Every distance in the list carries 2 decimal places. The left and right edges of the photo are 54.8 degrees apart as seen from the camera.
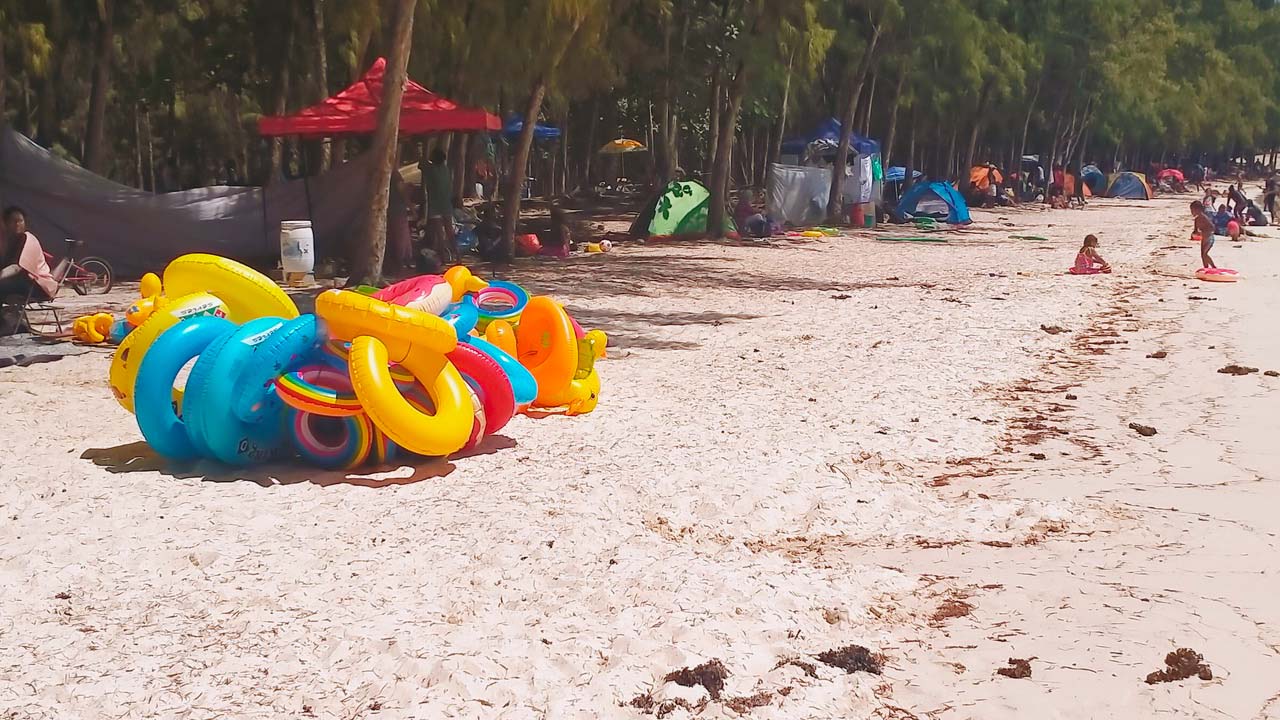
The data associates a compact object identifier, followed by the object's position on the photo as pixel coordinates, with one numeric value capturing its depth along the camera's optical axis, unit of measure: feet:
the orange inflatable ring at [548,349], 27.58
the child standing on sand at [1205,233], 62.49
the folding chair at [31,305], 37.22
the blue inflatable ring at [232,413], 21.76
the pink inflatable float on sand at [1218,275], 58.18
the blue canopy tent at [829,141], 108.88
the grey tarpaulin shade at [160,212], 50.93
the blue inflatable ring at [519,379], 25.61
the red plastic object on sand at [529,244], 67.36
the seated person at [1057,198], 148.87
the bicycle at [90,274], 47.78
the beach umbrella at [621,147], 142.72
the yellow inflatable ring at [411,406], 21.35
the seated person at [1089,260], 61.87
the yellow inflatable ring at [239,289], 26.78
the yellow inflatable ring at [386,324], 21.76
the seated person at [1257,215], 109.81
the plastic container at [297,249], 49.29
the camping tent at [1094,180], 197.06
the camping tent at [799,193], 93.97
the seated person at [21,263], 36.96
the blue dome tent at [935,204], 106.52
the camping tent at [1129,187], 190.08
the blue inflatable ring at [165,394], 22.49
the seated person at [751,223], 87.66
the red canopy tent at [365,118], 54.34
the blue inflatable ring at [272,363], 21.95
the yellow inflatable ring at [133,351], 23.58
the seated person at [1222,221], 91.40
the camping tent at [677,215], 82.89
